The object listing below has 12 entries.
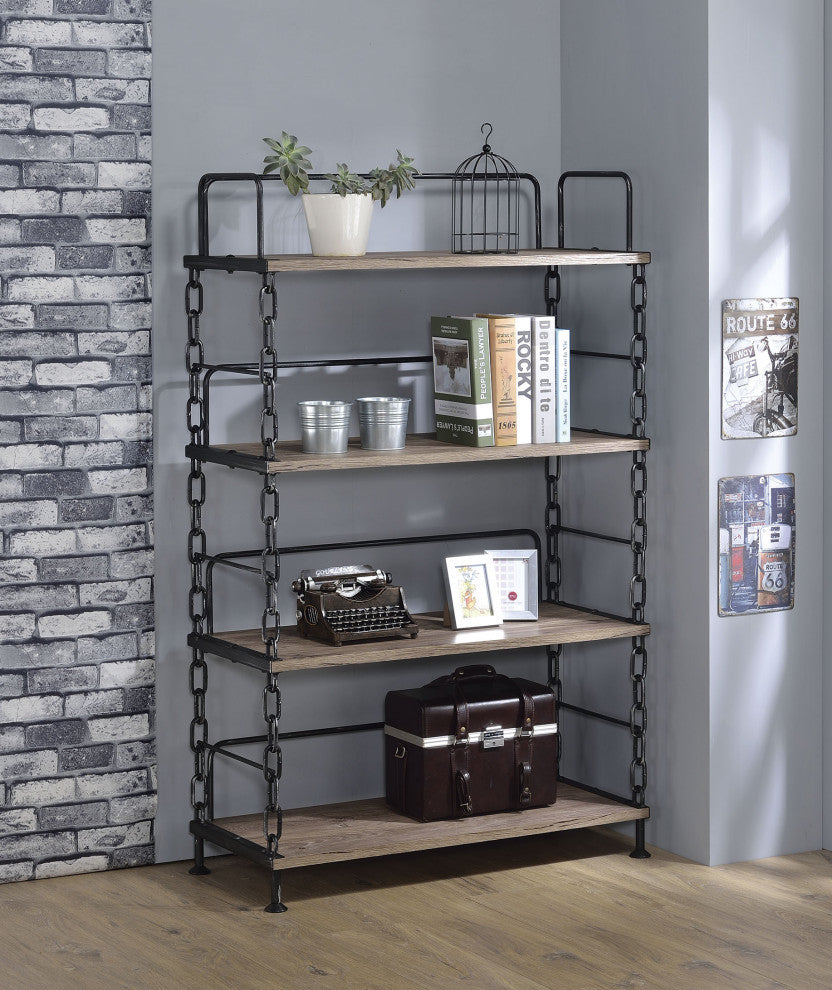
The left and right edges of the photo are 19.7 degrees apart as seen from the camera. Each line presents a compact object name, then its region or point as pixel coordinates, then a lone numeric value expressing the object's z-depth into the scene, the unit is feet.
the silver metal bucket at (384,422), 18.81
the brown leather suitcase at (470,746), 19.28
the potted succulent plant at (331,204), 18.16
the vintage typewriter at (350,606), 18.89
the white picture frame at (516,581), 20.27
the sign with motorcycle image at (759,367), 19.03
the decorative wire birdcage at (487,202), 20.83
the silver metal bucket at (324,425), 18.29
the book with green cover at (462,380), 18.95
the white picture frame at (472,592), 19.72
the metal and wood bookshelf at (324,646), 18.09
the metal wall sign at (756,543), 19.21
